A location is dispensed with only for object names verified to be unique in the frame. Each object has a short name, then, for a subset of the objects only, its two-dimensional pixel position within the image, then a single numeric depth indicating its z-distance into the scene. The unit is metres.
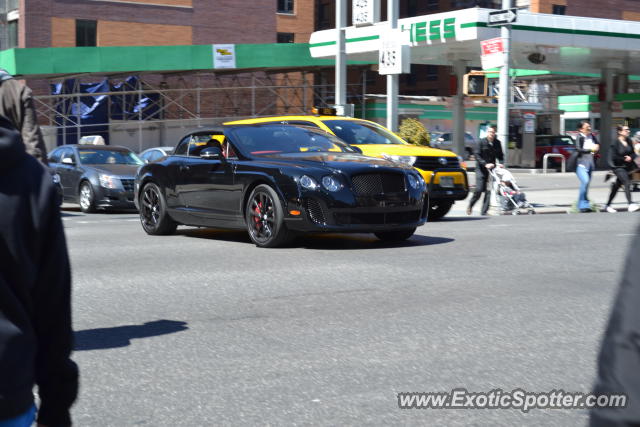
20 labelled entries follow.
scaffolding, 40.75
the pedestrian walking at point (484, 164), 18.22
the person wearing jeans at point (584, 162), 19.39
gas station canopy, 32.19
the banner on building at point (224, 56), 38.56
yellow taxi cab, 15.92
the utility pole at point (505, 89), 20.00
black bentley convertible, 11.10
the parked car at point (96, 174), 19.86
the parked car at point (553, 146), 40.91
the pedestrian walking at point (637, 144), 27.27
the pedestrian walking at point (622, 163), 19.69
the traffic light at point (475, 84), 19.58
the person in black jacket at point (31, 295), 2.21
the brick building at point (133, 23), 46.09
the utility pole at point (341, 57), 24.38
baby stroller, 19.00
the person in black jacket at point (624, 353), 1.49
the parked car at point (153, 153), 25.08
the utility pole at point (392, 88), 23.47
